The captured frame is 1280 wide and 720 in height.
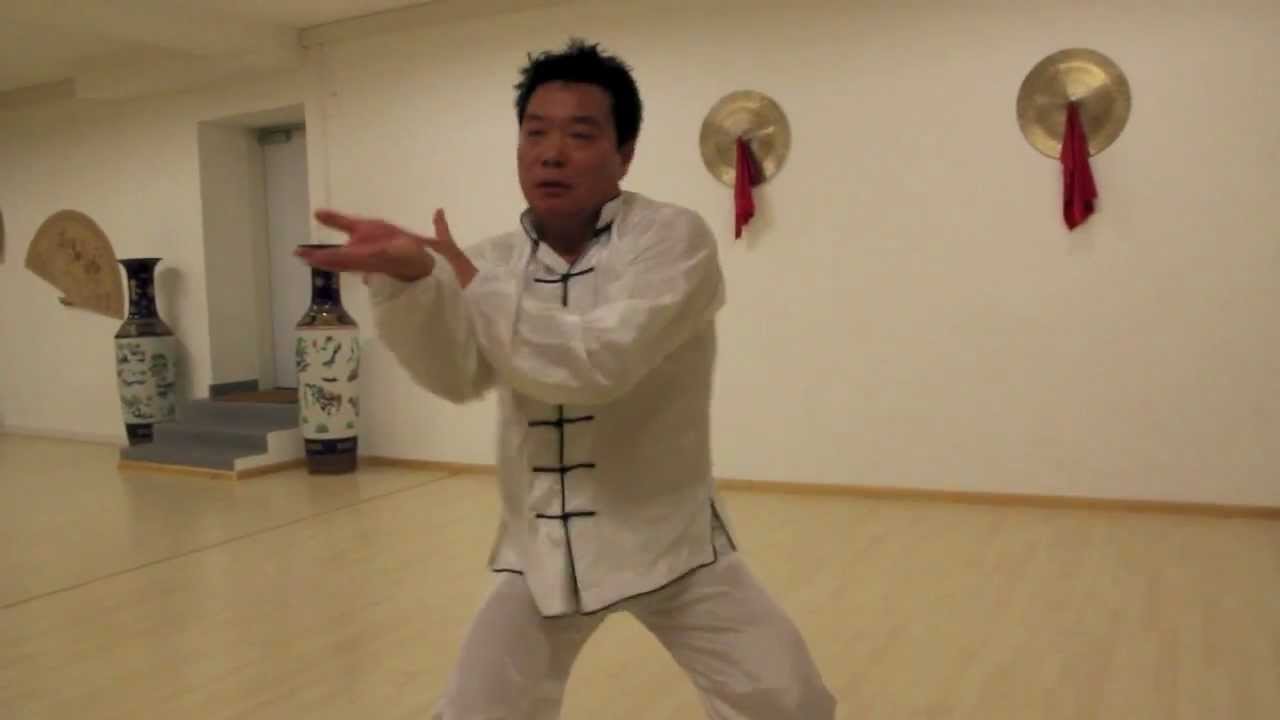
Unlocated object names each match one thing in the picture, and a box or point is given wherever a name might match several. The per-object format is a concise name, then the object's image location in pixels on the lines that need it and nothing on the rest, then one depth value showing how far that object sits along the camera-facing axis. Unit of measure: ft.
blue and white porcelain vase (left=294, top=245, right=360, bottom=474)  18.98
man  4.83
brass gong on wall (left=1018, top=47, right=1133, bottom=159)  14.10
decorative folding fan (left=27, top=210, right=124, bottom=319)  24.16
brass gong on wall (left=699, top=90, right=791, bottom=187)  16.12
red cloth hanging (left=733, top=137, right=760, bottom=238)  16.10
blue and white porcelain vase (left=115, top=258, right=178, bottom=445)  21.91
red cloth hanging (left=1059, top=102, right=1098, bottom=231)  14.06
